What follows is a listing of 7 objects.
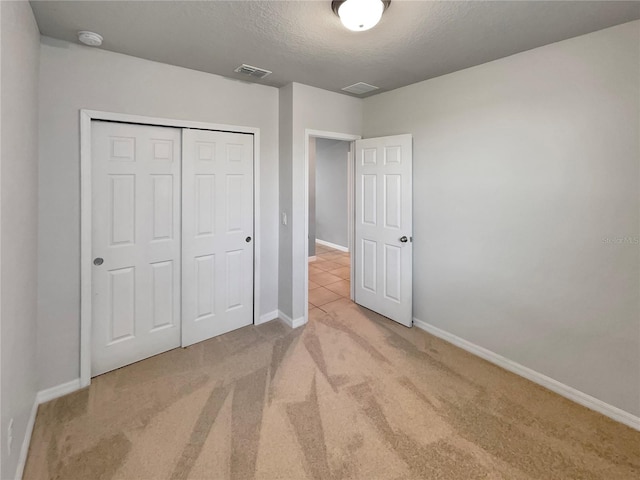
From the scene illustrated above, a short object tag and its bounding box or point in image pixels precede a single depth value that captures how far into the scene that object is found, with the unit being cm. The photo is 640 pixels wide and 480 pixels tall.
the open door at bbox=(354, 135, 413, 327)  323
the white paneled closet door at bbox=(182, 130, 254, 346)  281
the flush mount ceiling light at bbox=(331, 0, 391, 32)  163
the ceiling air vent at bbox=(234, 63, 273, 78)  262
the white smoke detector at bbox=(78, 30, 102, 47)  203
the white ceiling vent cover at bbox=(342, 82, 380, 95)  311
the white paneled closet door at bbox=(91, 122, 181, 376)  239
